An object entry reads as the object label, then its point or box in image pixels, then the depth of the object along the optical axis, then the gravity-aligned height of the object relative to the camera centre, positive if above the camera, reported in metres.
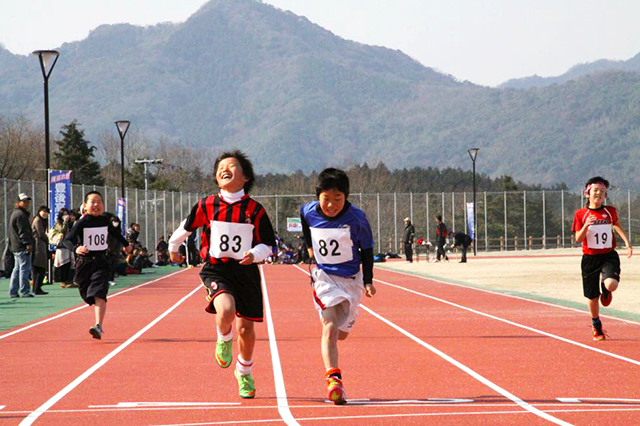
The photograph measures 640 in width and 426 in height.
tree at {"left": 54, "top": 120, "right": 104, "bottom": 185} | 79.75 +4.80
